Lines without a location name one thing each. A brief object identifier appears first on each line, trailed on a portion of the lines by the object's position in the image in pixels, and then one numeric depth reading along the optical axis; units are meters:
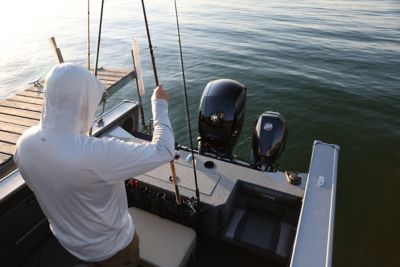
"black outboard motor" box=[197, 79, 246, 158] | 4.00
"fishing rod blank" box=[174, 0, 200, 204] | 2.71
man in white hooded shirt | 1.30
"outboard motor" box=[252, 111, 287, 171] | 3.79
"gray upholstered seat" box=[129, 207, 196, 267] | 2.43
